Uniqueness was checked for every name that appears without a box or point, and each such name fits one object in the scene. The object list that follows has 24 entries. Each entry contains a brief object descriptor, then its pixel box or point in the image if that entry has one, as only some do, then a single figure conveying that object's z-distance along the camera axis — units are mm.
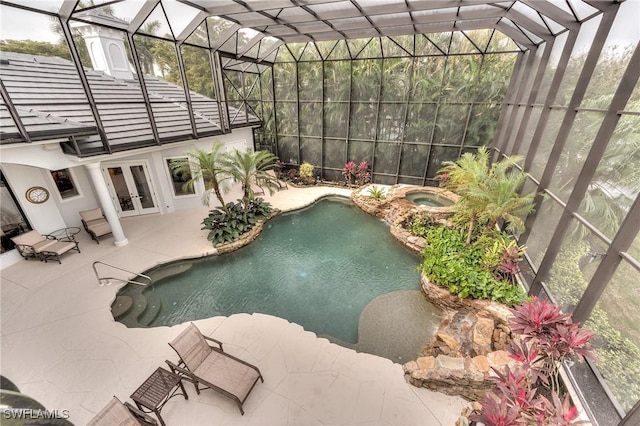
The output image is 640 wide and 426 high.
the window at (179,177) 10414
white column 7793
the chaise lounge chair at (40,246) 7637
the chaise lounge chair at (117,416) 3277
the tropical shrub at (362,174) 13805
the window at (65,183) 8666
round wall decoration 7899
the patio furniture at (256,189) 12824
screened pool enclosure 4156
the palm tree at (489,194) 6930
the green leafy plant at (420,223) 9375
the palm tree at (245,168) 9172
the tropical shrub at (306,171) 14492
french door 9844
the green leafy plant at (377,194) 11797
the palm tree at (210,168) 8688
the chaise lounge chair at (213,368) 4066
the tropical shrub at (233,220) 8914
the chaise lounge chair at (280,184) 13727
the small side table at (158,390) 3770
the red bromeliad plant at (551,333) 3682
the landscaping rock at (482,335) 5160
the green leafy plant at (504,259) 6738
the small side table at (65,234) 8477
